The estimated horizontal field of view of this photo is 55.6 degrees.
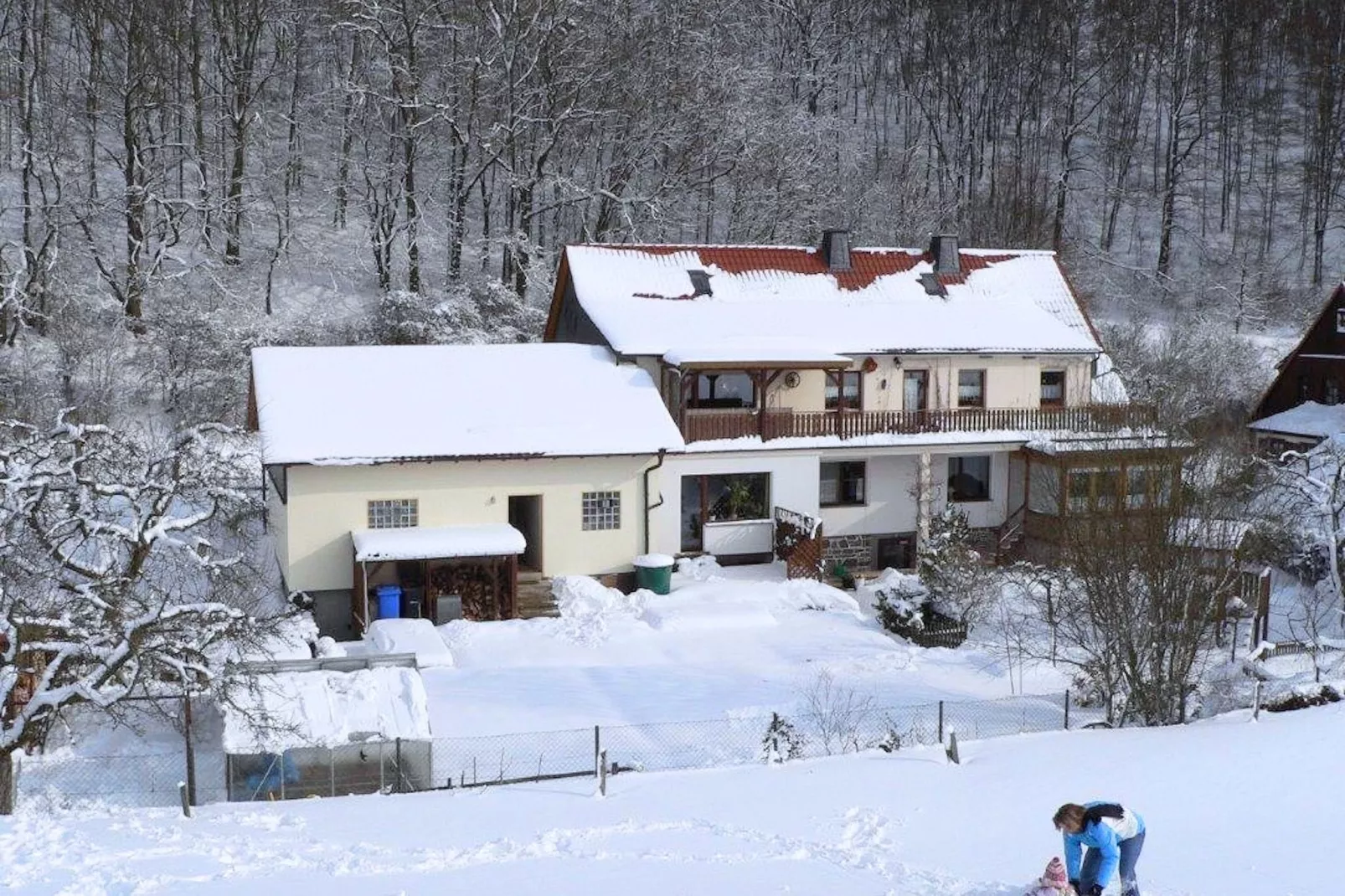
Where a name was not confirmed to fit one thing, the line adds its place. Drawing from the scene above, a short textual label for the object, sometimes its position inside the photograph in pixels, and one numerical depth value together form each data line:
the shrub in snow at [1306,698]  18.36
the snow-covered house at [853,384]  27.47
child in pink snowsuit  10.14
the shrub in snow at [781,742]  16.25
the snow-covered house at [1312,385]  37.41
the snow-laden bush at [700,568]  25.80
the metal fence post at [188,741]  13.60
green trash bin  24.50
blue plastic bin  22.52
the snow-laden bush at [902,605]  22.77
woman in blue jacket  10.05
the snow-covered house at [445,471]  23.00
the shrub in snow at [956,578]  23.33
